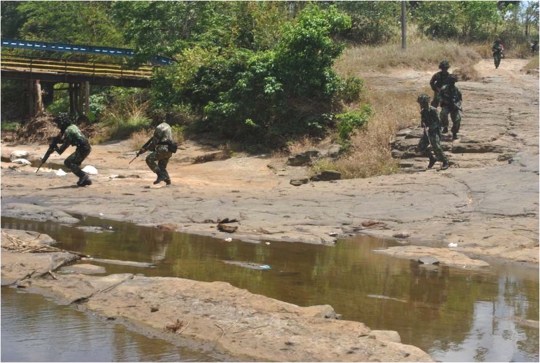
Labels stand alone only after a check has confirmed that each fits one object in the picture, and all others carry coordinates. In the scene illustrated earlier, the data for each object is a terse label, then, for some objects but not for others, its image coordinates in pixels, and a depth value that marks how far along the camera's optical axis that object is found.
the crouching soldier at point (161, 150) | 16.23
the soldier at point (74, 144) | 16.03
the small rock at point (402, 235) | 12.30
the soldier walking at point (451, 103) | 18.64
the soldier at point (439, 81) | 18.56
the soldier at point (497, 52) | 31.72
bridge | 30.97
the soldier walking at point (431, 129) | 17.06
